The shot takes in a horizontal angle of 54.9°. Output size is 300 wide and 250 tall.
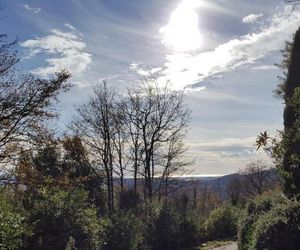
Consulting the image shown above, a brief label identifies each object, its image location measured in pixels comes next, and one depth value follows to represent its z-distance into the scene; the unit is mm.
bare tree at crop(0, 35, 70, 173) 11549
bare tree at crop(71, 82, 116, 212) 22836
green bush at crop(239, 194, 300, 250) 6471
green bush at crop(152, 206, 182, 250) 16007
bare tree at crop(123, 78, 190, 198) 22634
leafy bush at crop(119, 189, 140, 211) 22009
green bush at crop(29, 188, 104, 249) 10021
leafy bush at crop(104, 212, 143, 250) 13445
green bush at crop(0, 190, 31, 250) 7086
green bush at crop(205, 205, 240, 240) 19729
